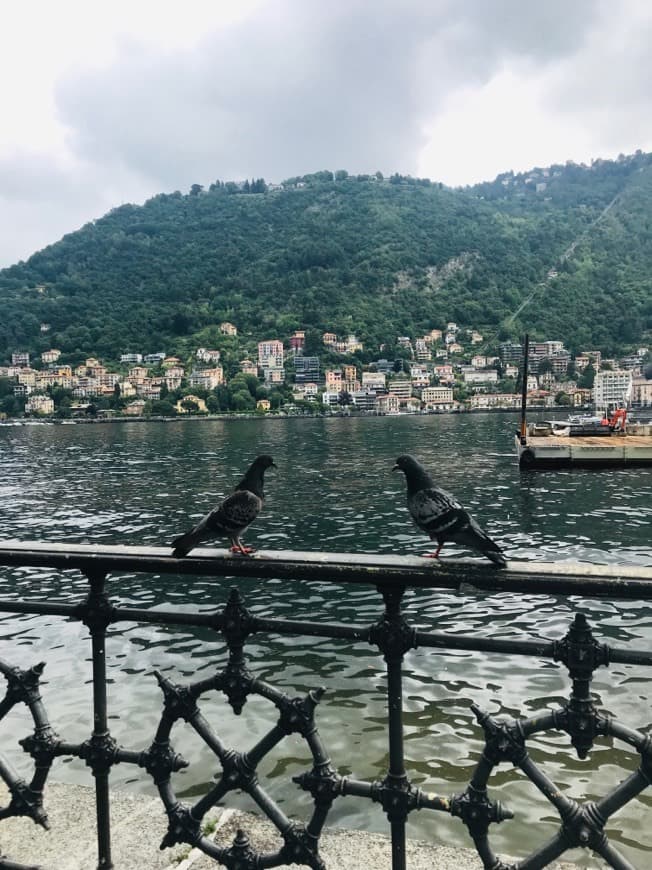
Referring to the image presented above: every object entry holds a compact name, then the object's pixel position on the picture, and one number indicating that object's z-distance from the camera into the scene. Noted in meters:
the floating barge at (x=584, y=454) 31.12
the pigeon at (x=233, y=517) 2.31
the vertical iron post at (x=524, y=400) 36.05
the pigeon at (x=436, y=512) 2.05
